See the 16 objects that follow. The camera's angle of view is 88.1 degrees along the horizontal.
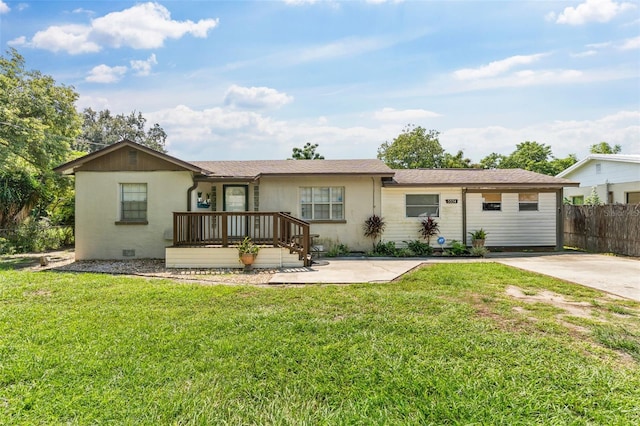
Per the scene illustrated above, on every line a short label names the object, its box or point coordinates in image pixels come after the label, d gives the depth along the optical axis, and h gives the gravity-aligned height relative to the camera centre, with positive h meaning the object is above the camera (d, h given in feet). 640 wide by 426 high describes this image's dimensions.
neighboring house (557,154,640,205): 53.78 +6.70
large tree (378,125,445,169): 108.37 +22.47
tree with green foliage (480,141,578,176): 113.91 +21.52
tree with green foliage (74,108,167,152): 160.45 +45.71
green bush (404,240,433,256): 38.24 -3.56
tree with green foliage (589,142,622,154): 122.42 +25.66
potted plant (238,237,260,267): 28.19 -2.96
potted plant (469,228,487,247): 38.40 -2.44
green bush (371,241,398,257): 37.47 -3.64
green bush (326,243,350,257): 36.68 -3.68
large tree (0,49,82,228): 38.83 +10.62
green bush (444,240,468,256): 37.83 -3.76
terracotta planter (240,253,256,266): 28.17 -3.44
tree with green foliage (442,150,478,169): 105.60 +18.15
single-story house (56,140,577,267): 34.32 +2.01
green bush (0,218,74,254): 39.62 -2.33
